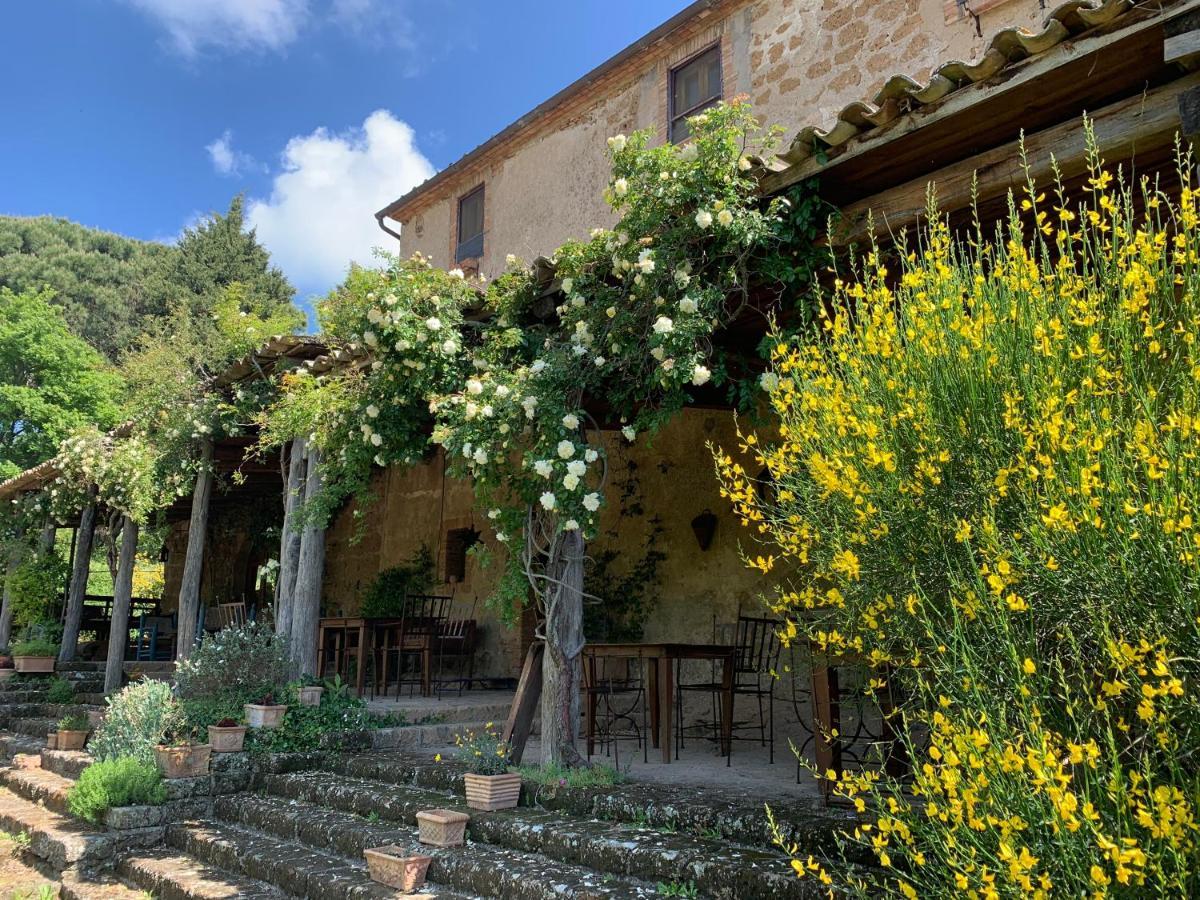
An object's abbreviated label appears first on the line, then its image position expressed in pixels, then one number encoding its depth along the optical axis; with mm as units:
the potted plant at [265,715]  6562
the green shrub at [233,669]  6828
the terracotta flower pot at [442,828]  4496
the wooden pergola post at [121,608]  9898
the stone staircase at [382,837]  3660
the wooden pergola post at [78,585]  11758
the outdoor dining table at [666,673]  5512
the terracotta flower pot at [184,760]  6078
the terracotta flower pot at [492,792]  4770
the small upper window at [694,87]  9974
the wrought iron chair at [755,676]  6305
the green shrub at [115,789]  5785
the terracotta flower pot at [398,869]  4168
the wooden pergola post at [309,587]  7301
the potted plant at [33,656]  11078
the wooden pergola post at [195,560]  8714
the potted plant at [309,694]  6832
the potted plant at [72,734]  7828
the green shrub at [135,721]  6363
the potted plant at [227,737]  6289
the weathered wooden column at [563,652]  5168
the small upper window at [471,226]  13172
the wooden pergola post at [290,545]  7483
